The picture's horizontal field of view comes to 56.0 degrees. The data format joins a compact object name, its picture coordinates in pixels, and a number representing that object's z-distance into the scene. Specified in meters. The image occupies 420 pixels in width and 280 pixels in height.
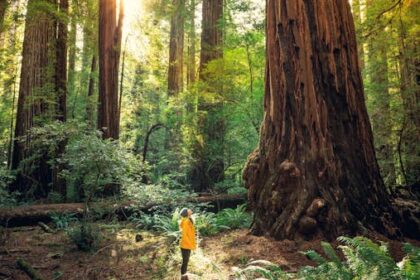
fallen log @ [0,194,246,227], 8.68
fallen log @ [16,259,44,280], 5.37
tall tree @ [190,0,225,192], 11.64
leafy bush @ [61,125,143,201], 7.00
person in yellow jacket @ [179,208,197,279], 5.32
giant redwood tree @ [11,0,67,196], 11.91
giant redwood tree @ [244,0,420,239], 6.14
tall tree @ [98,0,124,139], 12.44
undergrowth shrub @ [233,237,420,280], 3.46
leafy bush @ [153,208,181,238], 7.69
